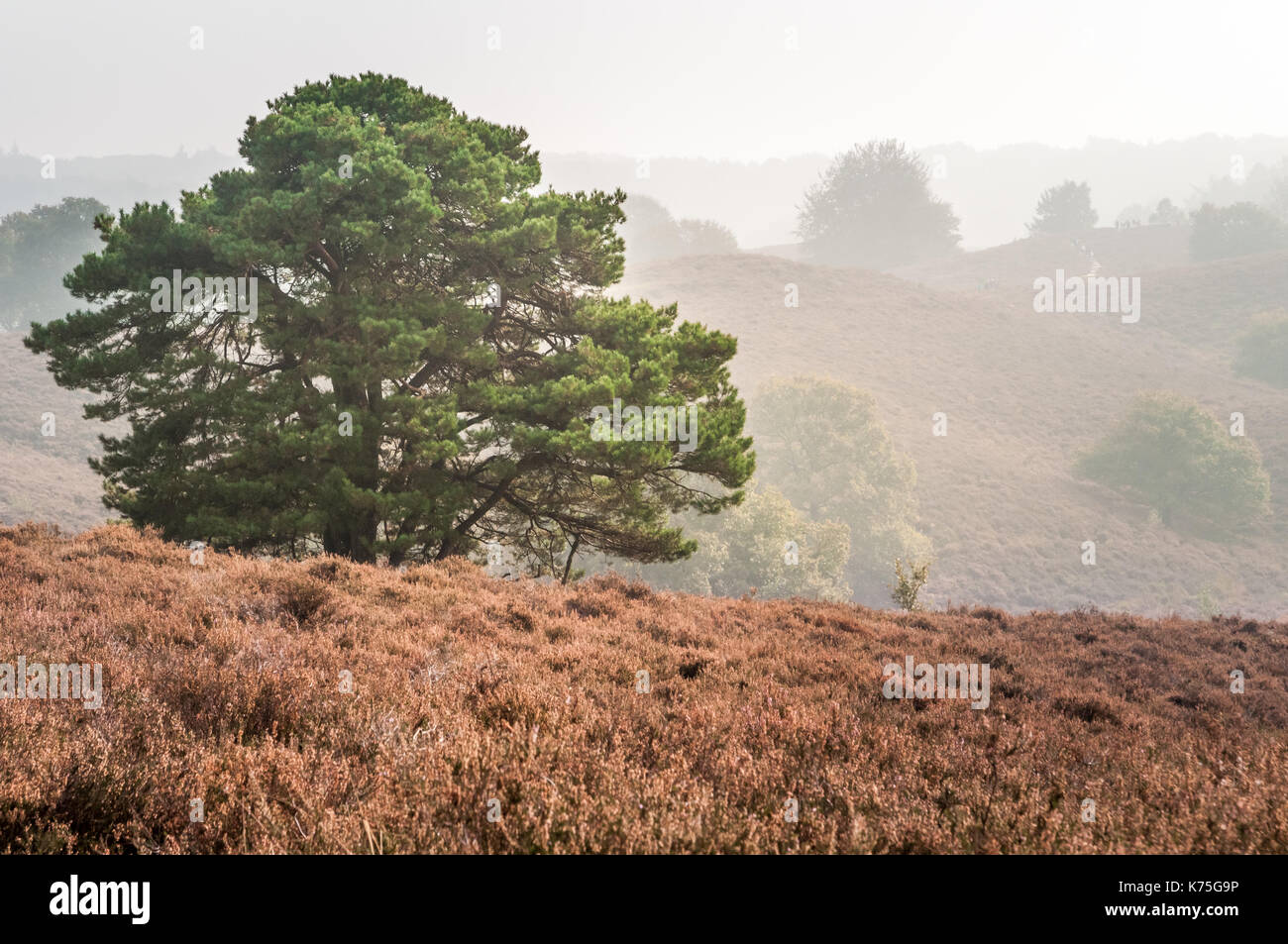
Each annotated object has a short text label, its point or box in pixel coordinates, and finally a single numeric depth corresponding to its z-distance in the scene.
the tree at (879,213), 93.94
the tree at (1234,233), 78.00
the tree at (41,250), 71.00
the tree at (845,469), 42.72
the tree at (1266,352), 56.31
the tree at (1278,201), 91.25
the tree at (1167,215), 97.94
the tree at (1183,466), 44.53
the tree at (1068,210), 97.56
